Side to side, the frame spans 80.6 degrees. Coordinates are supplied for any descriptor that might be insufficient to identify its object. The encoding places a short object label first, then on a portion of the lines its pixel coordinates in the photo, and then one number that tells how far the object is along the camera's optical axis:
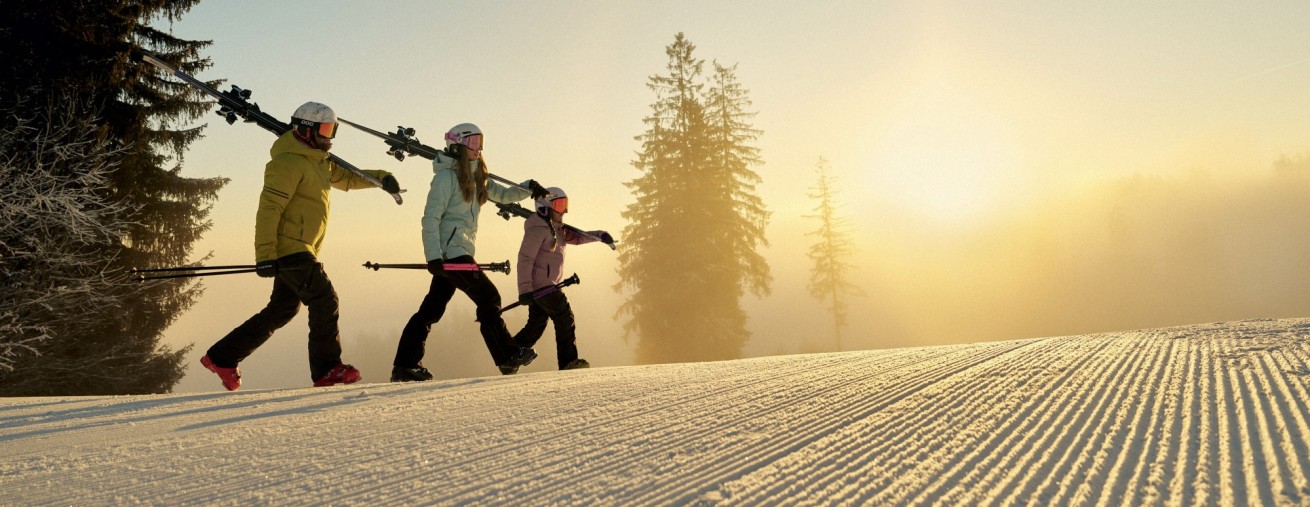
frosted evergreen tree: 11.37
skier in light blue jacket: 6.19
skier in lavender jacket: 7.04
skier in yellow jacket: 5.16
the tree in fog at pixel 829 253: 35.94
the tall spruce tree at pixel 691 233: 24.11
